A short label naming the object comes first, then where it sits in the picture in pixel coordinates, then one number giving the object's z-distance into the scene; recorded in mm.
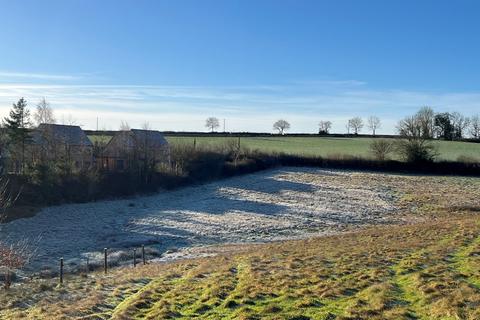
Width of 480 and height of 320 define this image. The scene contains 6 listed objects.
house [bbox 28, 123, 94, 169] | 57500
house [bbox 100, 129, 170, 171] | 64938
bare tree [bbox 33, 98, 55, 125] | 60238
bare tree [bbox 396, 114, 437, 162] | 75812
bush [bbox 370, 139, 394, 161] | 77644
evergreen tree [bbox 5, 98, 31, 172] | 57719
